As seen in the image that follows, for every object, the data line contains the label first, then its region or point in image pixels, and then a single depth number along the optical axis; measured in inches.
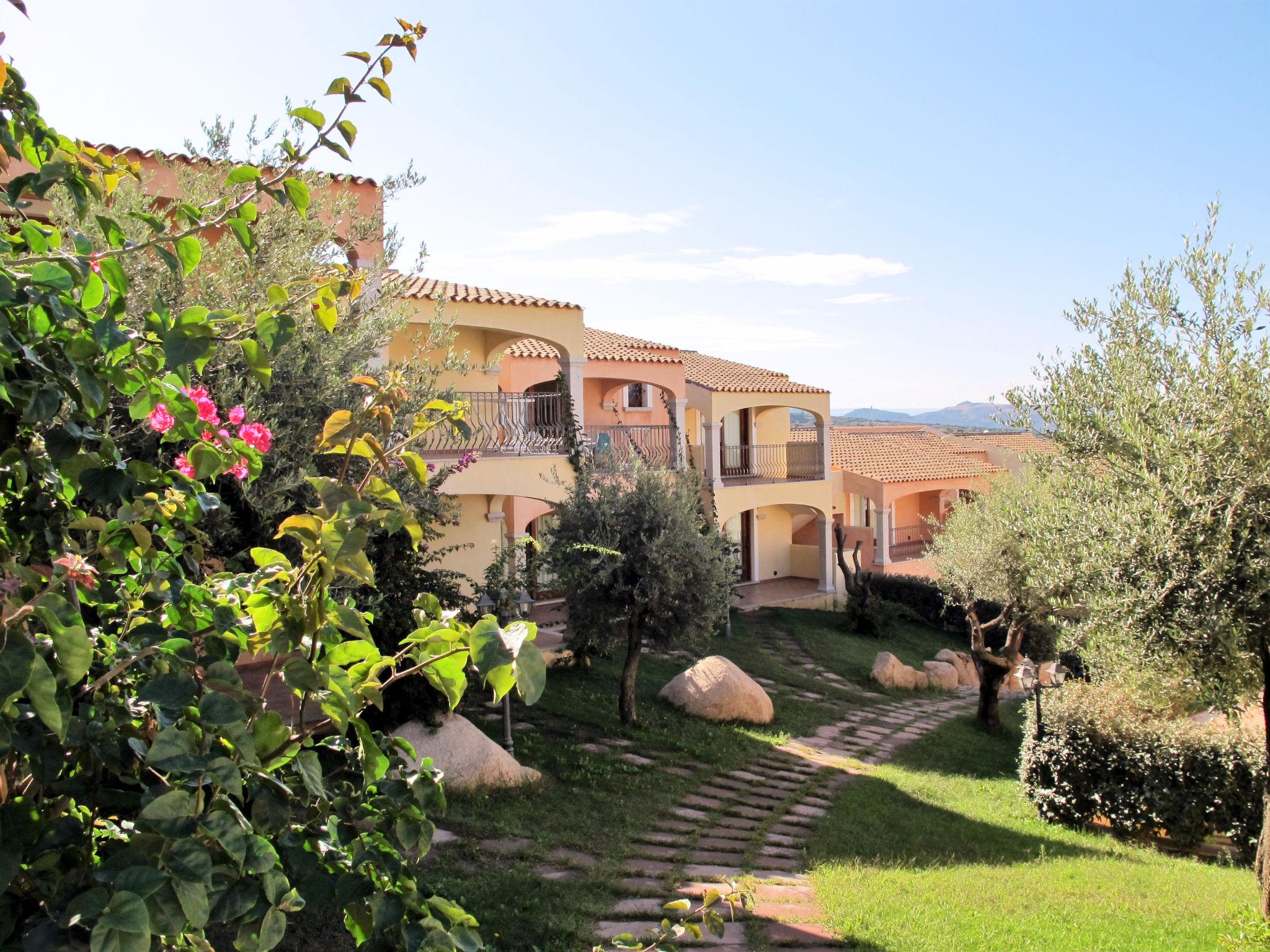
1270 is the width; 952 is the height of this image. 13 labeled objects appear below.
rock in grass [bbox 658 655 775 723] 498.6
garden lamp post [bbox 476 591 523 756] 379.6
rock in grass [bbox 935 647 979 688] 796.6
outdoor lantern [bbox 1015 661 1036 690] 456.8
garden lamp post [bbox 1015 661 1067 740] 445.4
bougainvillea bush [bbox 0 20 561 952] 53.6
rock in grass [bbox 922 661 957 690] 726.5
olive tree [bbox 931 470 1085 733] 546.3
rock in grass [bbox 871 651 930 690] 682.8
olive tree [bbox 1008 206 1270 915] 247.8
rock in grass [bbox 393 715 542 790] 337.7
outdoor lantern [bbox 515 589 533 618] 426.3
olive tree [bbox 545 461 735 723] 457.1
